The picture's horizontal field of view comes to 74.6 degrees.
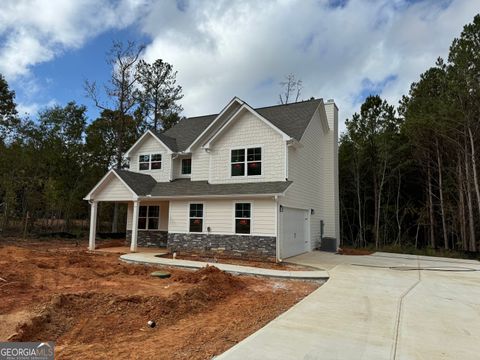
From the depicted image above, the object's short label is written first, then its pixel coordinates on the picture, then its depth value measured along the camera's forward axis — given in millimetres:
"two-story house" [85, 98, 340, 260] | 13148
